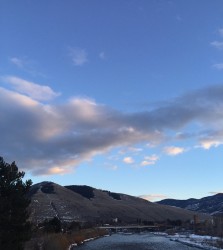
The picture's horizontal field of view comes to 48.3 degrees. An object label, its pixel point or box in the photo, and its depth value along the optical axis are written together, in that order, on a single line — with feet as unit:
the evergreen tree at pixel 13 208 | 59.84
